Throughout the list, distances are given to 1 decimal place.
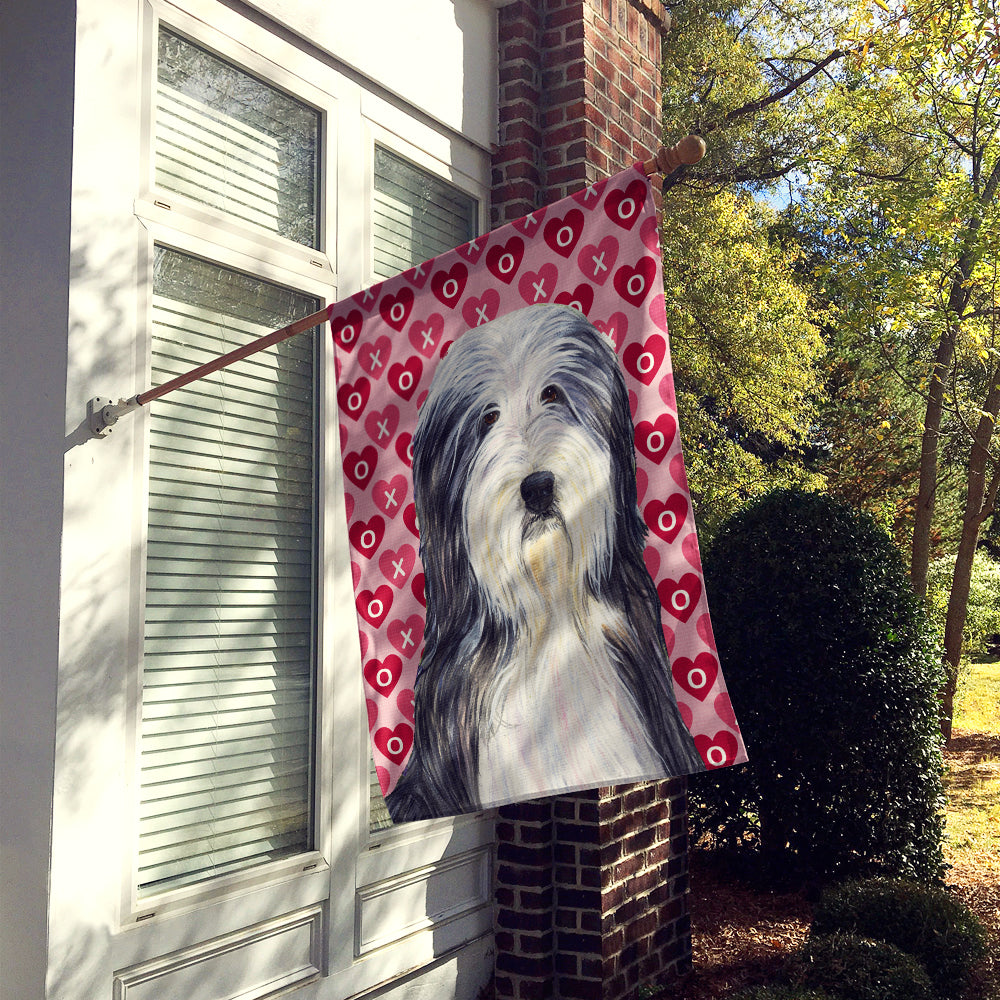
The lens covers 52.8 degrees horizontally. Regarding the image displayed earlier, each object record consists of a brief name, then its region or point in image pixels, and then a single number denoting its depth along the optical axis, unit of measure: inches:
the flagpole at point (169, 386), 103.7
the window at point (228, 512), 122.3
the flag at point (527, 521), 92.4
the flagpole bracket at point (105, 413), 112.7
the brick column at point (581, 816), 171.2
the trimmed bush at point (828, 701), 228.7
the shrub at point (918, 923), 174.1
